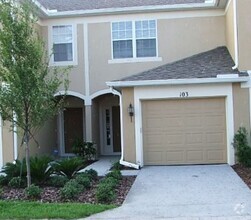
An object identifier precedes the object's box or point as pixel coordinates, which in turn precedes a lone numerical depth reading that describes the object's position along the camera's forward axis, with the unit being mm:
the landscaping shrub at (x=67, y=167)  12148
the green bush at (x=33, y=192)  9953
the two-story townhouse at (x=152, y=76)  14984
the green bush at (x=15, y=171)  11781
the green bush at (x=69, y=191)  9797
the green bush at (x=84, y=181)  10882
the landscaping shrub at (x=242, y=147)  14109
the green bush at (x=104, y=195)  9562
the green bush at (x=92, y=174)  12219
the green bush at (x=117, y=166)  14909
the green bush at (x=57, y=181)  11281
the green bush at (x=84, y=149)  18625
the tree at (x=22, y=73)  10383
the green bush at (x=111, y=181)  10695
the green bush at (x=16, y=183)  11241
